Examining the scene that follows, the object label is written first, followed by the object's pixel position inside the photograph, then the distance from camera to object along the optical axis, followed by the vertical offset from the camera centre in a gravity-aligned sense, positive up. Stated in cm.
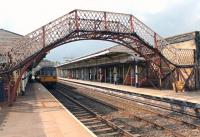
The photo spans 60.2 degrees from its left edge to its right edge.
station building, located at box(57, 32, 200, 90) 1416 +67
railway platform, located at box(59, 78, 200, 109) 989 -174
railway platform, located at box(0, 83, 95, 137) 624 -217
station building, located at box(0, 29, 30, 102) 1170 +163
